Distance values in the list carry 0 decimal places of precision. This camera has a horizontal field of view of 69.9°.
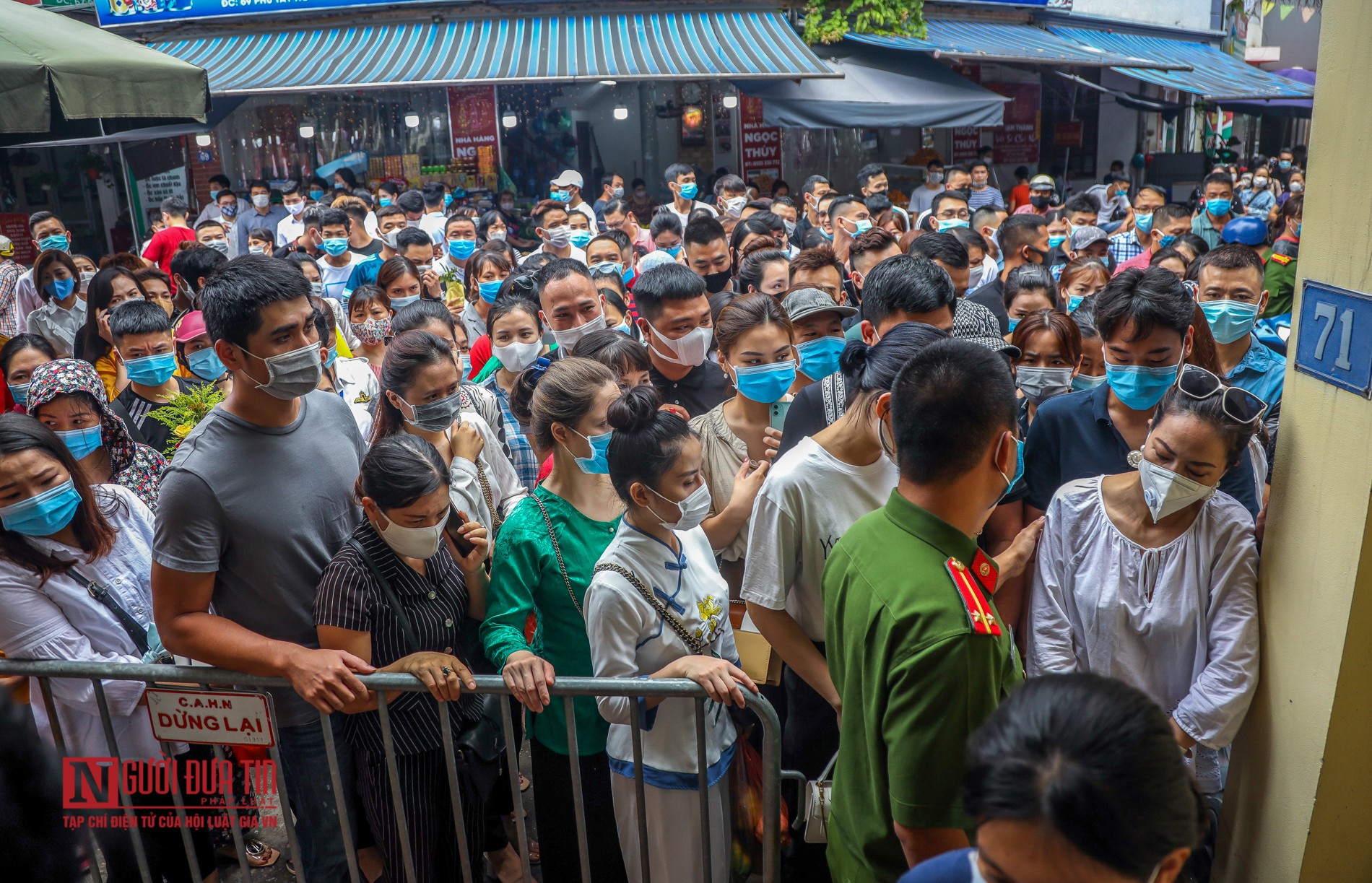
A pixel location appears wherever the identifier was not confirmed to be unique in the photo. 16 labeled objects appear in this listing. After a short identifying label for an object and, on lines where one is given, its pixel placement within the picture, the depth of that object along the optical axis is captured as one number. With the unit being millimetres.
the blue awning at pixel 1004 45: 13508
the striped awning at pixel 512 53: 11727
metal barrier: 2432
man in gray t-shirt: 2475
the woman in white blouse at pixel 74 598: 2854
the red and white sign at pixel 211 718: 2561
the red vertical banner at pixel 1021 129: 16562
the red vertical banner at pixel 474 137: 13891
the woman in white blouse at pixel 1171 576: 2432
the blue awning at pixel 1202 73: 15781
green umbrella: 3445
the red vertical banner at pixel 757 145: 14639
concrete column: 2047
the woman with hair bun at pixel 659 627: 2555
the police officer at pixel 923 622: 1729
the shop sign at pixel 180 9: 13391
